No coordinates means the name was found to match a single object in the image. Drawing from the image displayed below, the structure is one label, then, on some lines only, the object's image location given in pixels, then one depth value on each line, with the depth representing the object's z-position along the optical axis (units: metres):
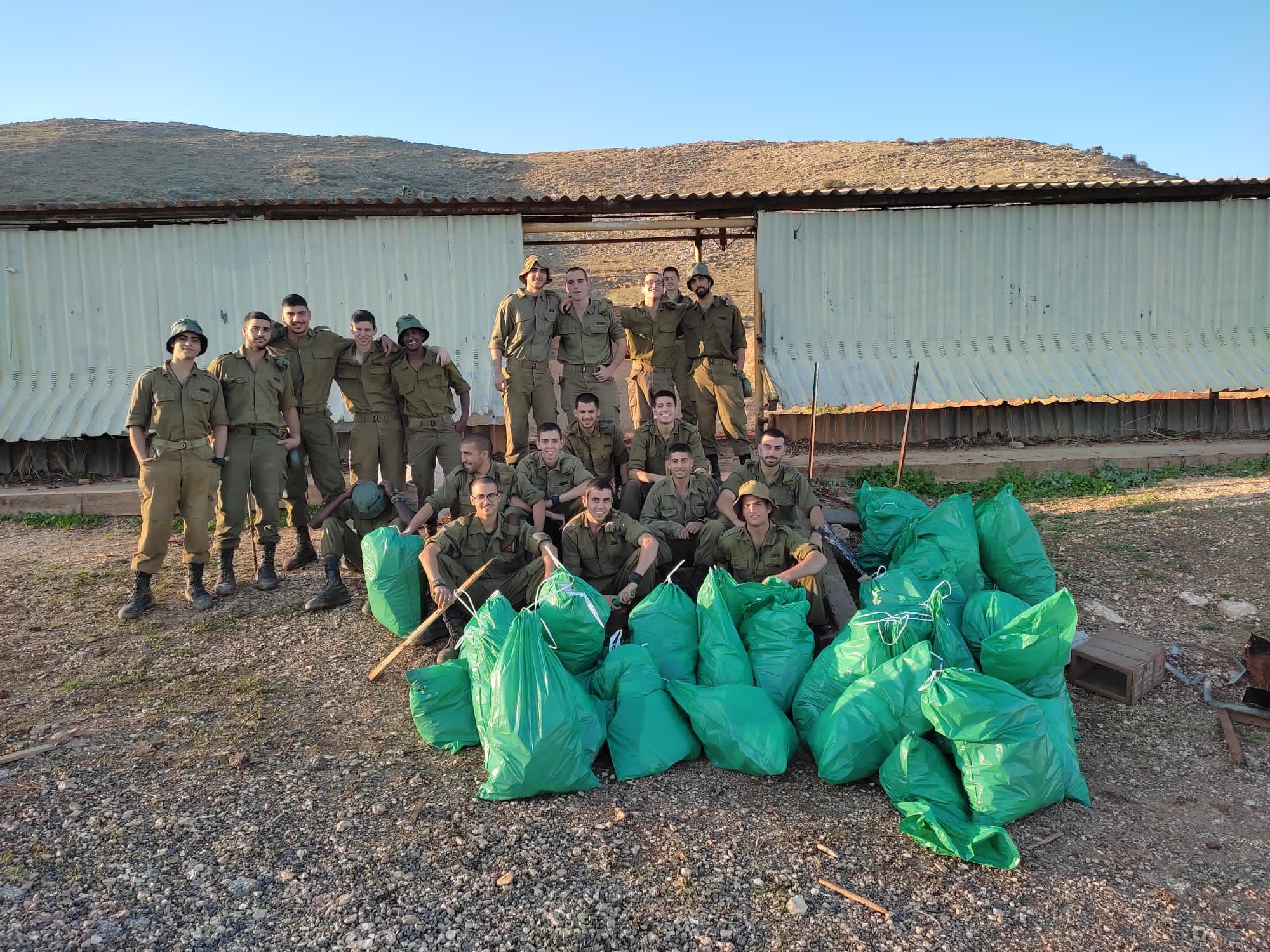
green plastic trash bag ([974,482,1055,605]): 5.19
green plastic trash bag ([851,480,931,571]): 5.78
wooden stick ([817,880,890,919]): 2.81
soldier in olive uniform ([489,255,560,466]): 6.43
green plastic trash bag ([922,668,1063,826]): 3.20
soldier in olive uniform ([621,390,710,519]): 5.84
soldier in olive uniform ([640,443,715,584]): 5.42
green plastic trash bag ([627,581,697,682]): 4.21
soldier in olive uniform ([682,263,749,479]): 7.00
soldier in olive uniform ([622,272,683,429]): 7.01
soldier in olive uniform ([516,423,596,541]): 5.57
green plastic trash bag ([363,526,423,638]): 4.90
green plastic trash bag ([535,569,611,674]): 4.16
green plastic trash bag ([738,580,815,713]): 4.11
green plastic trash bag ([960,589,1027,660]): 4.35
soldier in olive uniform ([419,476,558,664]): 4.83
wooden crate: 4.24
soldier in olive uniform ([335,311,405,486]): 6.00
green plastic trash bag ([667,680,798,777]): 3.59
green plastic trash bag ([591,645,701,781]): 3.64
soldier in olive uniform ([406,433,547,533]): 5.24
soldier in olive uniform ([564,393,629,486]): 6.10
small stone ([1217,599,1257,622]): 5.11
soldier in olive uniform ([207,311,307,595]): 5.61
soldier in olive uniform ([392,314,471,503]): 6.00
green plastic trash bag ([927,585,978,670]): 4.03
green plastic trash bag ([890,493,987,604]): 5.09
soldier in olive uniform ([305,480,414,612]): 5.49
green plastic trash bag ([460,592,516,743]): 3.68
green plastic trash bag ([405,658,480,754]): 3.83
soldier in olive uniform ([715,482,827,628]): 4.91
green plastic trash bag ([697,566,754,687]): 4.06
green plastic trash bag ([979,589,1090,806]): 3.78
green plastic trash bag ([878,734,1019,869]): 3.01
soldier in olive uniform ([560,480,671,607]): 4.95
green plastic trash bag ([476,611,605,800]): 3.37
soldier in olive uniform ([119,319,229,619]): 5.29
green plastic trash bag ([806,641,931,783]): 3.49
